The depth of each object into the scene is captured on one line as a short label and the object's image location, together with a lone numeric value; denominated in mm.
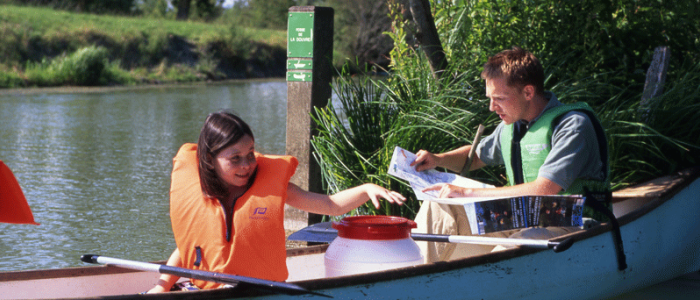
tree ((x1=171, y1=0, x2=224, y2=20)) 56438
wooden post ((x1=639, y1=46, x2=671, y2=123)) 6145
